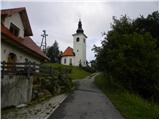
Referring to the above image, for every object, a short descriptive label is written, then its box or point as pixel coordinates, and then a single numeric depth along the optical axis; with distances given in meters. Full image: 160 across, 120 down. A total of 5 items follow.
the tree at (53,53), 35.24
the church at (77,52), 30.83
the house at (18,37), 7.12
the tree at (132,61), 9.84
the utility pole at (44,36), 22.09
